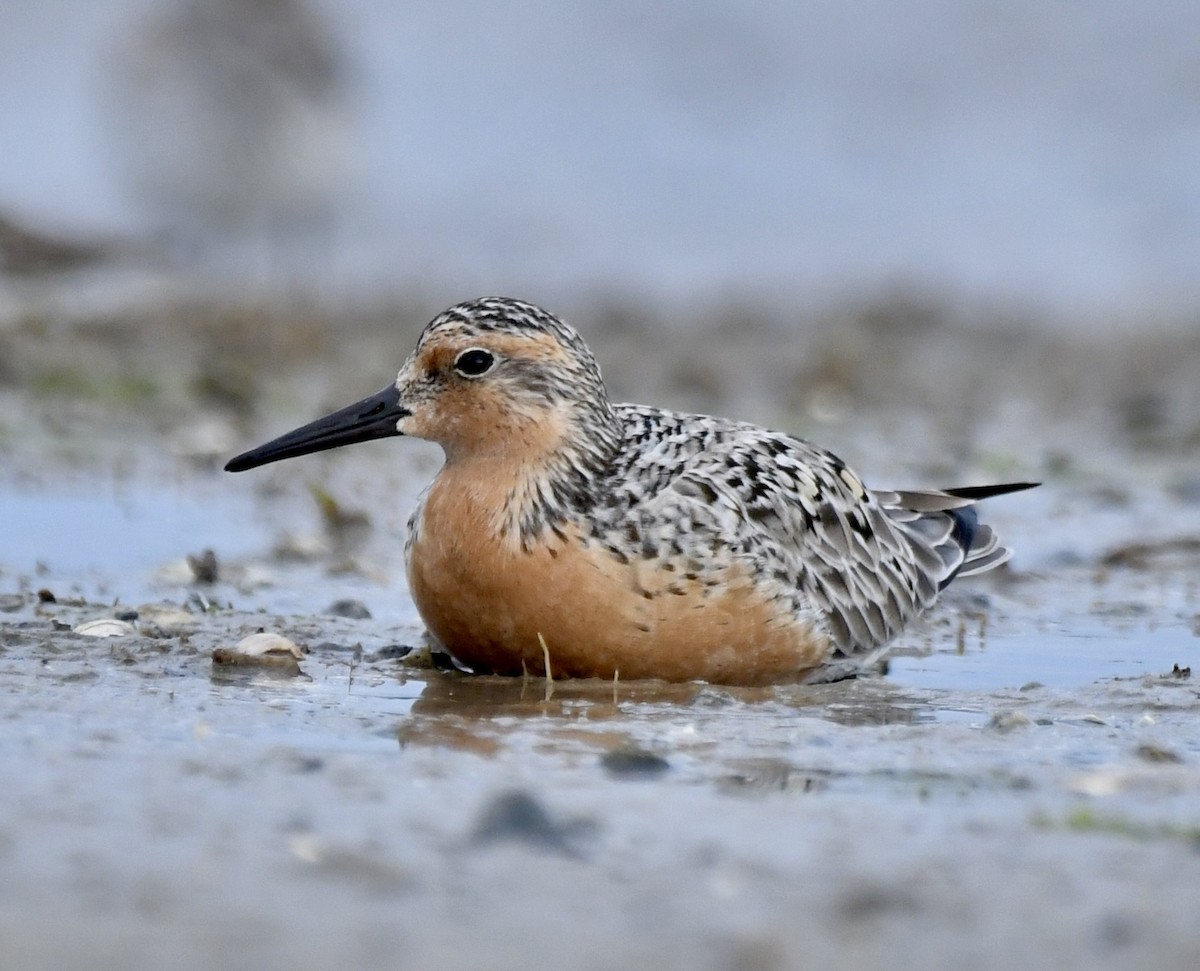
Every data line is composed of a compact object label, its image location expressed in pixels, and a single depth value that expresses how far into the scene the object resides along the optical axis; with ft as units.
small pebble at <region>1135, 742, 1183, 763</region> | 32.96
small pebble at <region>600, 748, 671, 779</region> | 30.60
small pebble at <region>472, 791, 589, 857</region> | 25.94
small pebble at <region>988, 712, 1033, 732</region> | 35.37
